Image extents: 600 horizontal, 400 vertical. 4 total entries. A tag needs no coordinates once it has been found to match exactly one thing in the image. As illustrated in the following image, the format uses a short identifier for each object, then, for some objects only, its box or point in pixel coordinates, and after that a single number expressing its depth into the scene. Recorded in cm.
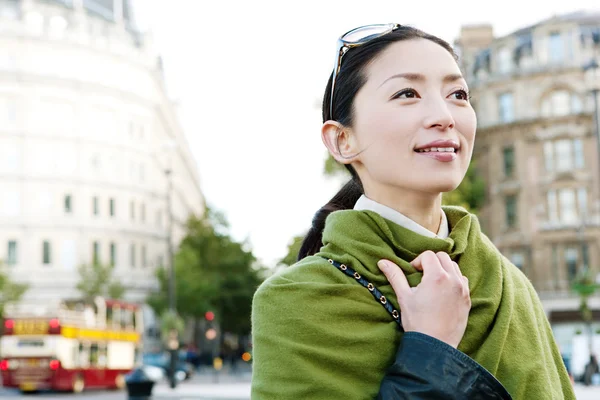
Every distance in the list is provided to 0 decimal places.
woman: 181
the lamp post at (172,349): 3234
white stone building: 5703
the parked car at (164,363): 4005
